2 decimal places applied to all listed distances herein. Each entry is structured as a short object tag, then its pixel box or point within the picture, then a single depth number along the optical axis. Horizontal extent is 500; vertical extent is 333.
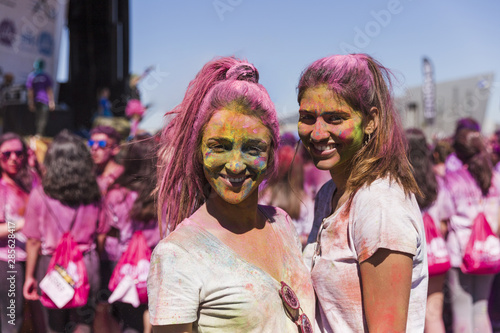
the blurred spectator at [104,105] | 10.78
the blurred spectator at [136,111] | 6.84
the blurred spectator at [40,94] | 8.68
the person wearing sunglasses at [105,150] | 4.17
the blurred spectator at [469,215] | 3.80
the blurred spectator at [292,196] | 3.71
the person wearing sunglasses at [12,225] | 3.35
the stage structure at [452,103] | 15.85
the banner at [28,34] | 8.05
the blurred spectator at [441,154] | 5.22
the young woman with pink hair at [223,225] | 1.26
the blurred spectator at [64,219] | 3.31
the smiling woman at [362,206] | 1.30
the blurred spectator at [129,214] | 3.40
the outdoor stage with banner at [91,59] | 11.62
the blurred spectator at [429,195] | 3.53
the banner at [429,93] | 16.33
